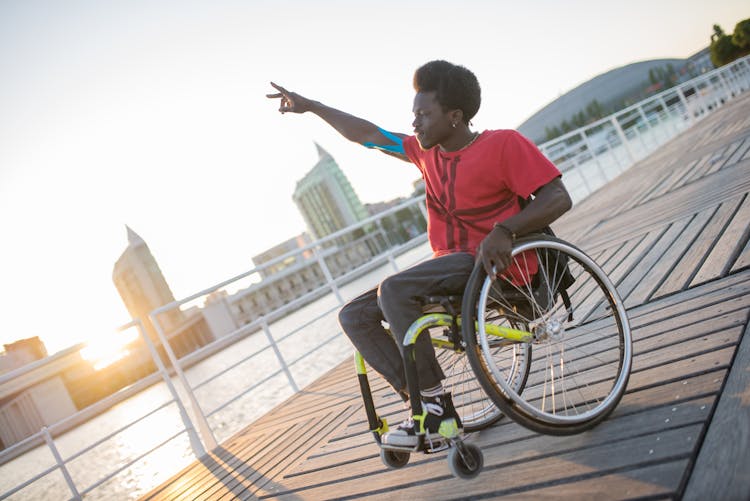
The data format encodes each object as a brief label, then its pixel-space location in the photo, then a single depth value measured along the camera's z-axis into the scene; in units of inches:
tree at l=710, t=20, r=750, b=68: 1690.6
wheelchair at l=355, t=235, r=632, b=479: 42.9
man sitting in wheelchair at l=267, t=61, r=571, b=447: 46.3
